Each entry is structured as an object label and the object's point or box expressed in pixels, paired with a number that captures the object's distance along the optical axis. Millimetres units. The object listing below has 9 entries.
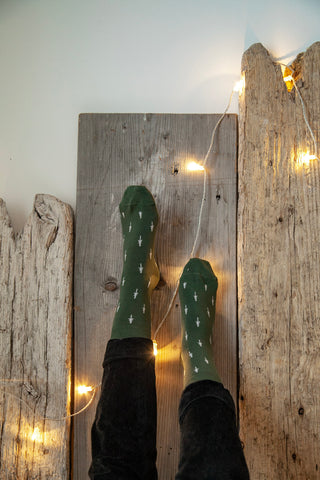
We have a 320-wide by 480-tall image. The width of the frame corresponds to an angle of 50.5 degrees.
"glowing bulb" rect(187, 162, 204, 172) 1108
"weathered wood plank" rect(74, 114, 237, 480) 1057
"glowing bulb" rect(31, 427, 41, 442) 1014
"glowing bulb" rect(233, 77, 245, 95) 1105
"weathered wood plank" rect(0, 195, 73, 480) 1010
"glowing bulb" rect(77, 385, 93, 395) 1043
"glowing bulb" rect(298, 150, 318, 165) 1079
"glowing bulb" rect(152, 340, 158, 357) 1046
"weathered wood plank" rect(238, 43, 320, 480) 977
